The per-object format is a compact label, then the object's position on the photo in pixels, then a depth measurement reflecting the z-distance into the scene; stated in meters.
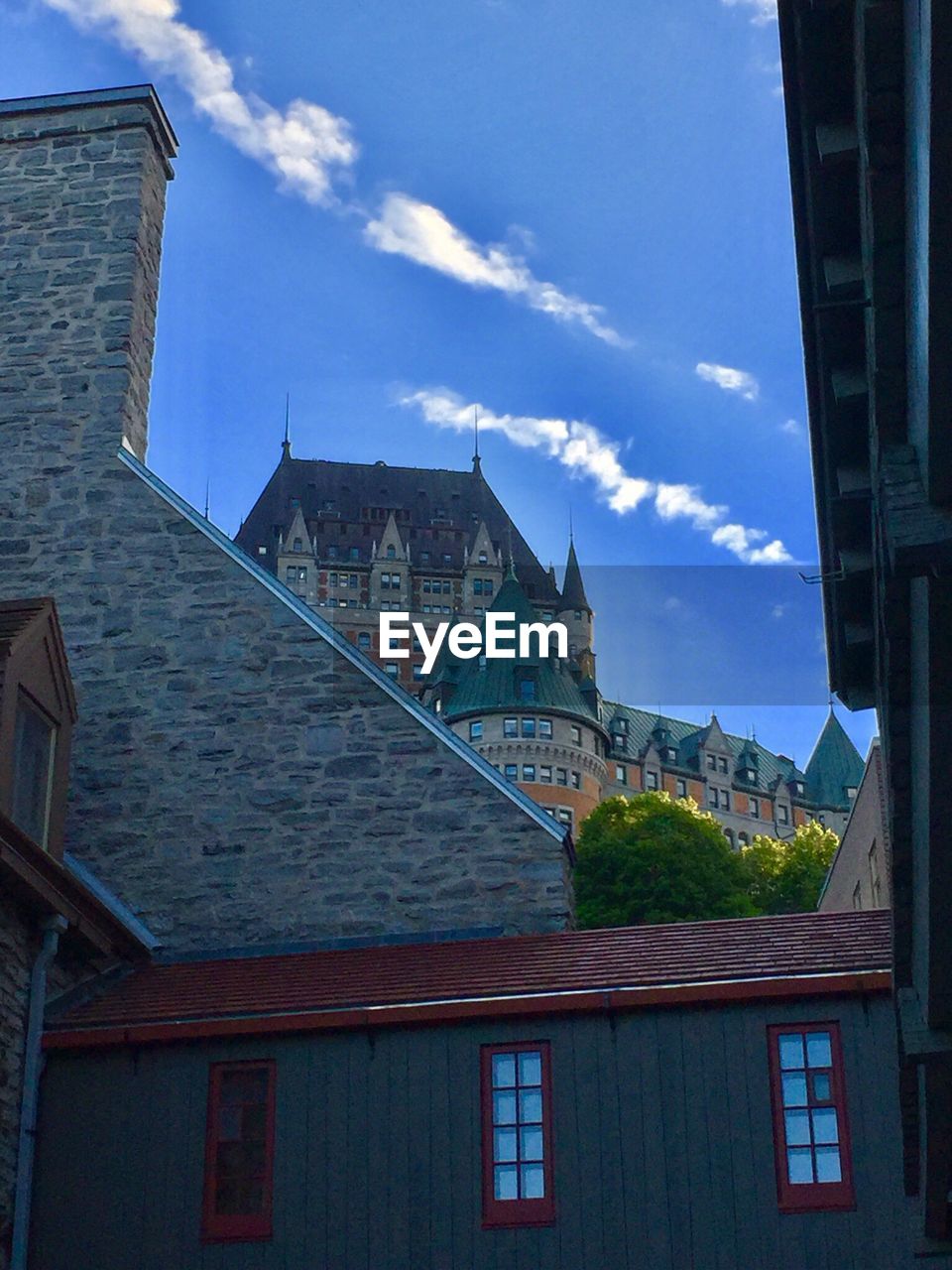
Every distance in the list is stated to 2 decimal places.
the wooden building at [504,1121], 13.94
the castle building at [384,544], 131.88
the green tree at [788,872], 68.38
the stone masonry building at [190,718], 18.22
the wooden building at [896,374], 5.90
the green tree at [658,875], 62.12
